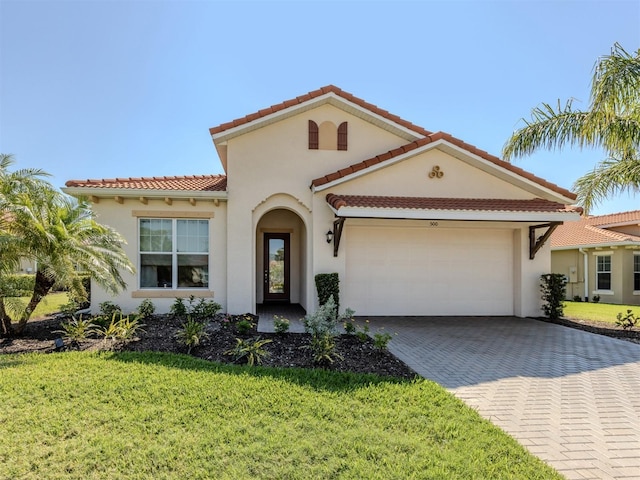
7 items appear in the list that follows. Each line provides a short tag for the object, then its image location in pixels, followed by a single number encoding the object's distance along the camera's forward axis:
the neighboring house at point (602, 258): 21.28
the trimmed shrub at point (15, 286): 8.87
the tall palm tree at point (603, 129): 10.95
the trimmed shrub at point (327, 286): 11.77
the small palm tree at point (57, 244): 8.66
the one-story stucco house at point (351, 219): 12.12
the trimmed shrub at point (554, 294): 12.83
